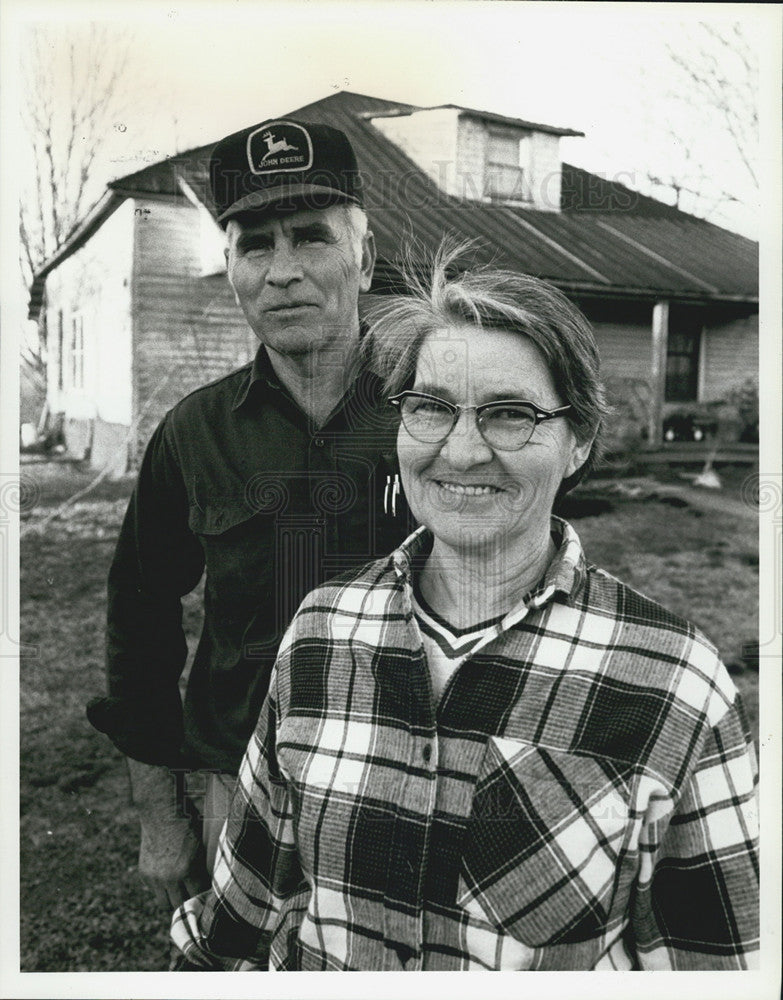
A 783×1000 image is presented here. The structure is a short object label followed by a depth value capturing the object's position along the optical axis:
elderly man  1.96
